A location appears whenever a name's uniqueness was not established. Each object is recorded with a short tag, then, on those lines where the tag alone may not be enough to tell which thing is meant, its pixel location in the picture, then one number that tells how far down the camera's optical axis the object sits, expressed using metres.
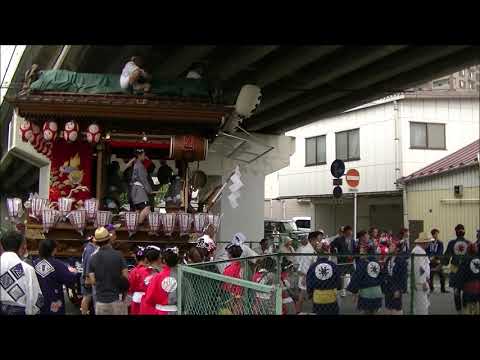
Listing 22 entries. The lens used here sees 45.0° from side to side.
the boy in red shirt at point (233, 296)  5.42
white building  22.39
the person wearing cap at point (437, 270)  9.82
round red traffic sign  15.96
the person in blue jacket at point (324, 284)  8.05
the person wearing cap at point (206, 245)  8.96
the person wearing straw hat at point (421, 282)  8.58
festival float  8.98
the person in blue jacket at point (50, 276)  6.29
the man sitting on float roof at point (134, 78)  9.24
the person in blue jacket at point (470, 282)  8.99
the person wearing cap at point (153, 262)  6.82
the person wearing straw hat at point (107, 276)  6.83
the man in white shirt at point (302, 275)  8.64
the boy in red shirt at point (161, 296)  6.15
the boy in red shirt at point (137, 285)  6.85
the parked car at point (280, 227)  21.15
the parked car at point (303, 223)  26.17
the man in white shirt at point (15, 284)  4.89
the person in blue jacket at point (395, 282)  8.48
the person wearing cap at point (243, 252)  7.87
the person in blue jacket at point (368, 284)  8.48
